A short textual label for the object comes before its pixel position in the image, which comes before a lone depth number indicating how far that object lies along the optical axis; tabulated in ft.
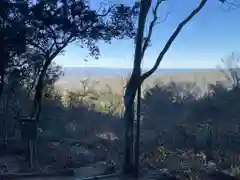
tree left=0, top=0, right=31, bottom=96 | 28.42
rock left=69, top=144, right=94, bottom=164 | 30.00
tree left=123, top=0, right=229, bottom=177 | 25.26
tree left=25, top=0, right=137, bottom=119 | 29.58
